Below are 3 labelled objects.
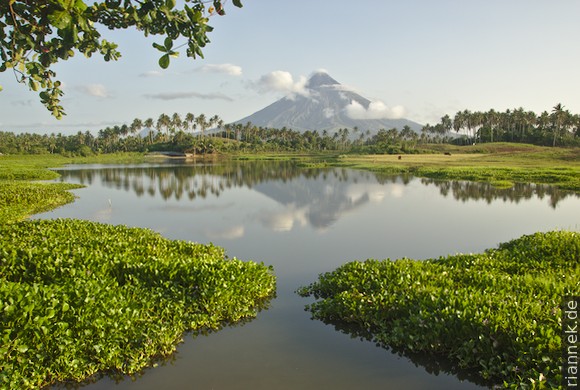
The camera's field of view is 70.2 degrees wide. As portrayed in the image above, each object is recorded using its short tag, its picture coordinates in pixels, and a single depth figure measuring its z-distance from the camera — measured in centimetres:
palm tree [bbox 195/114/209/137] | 17288
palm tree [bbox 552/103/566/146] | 11212
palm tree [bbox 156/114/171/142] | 16750
